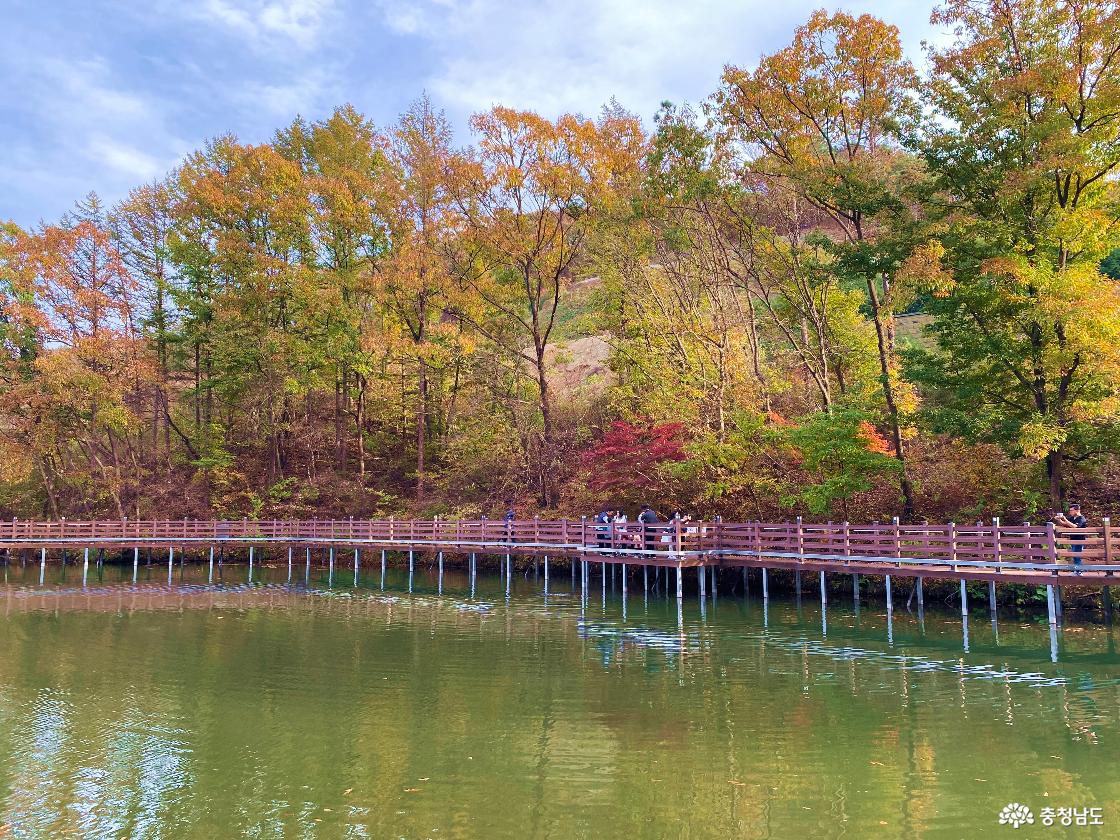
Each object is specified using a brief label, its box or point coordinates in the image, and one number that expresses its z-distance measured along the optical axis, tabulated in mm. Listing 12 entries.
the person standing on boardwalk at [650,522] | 25625
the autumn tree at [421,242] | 39125
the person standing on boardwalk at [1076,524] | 17344
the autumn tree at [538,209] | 34625
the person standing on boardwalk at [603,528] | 27078
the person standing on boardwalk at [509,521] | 31203
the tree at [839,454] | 24453
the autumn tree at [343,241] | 41812
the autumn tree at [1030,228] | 20578
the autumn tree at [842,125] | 23938
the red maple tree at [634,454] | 29781
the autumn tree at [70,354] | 41125
